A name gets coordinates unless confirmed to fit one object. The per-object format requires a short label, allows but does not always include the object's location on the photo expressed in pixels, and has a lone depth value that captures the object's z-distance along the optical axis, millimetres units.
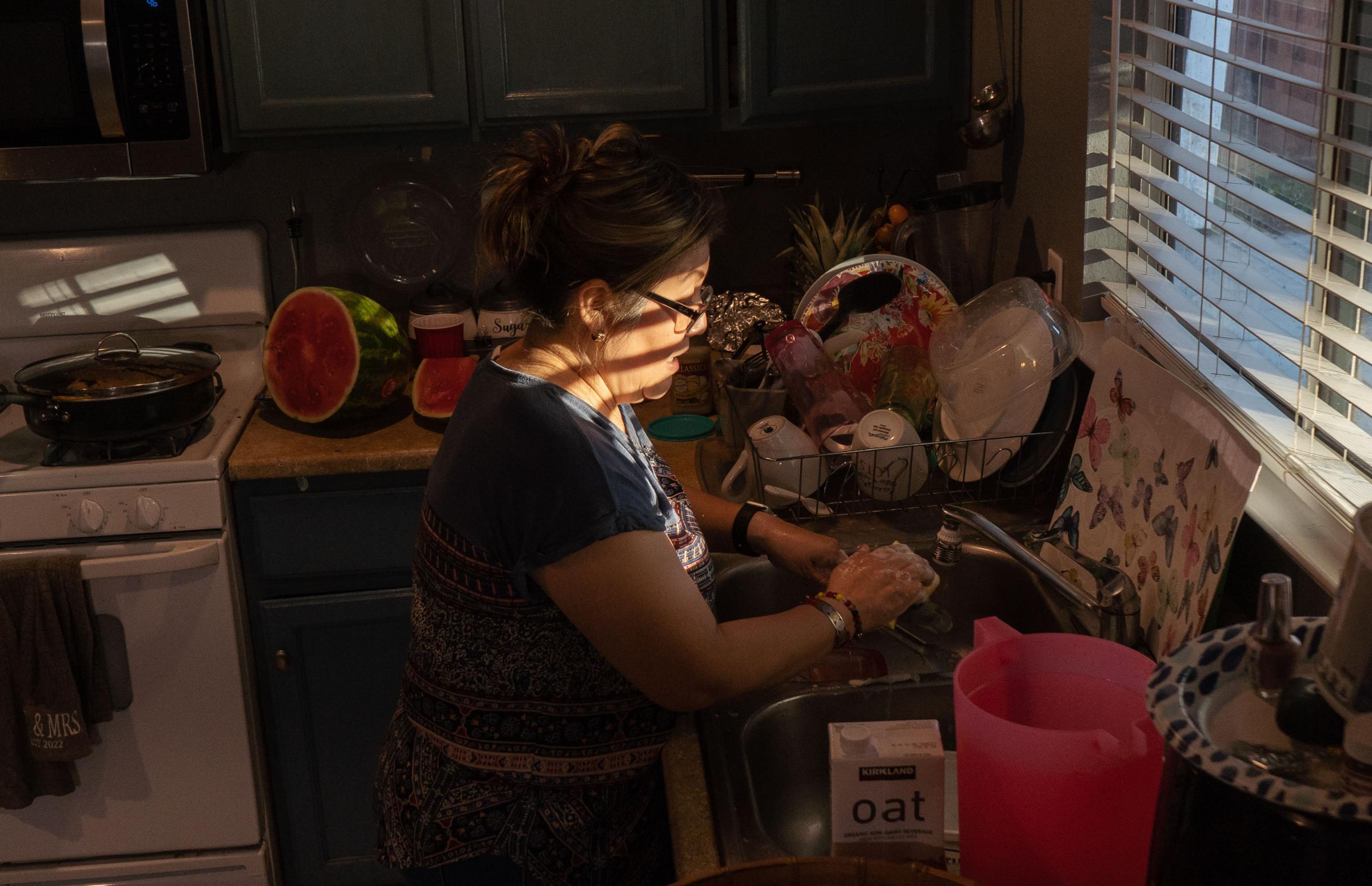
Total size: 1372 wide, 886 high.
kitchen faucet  1275
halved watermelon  2252
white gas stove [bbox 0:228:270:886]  2127
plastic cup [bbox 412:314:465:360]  2500
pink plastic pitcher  823
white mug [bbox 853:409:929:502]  1698
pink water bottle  1817
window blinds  1191
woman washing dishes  1175
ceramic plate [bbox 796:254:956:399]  1938
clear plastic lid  1625
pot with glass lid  2080
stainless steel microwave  2166
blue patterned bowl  598
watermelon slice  2287
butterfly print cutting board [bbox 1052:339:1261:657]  1198
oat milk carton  933
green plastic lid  2193
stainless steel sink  1122
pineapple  2436
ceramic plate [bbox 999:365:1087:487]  1647
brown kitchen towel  2102
